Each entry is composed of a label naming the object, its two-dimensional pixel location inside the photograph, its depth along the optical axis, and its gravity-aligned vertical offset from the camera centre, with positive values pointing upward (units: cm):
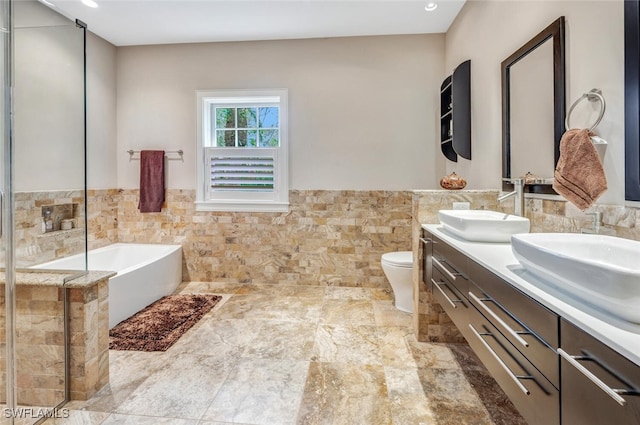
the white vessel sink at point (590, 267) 62 -14
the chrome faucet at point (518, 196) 180 +9
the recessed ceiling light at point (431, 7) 270 +182
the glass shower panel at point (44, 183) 158 +23
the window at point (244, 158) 342 +61
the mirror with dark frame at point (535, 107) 156 +60
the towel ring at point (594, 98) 126 +48
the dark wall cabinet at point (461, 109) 266 +90
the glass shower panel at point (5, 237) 153 -13
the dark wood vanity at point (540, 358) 59 -37
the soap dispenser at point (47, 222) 218 -8
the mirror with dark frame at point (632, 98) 112 +42
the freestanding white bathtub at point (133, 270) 239 -56
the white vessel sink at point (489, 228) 145 -8
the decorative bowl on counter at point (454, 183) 223 +20
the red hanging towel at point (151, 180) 348 +36
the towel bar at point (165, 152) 349 +68
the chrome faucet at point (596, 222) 125 -5
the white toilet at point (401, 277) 263 -57
